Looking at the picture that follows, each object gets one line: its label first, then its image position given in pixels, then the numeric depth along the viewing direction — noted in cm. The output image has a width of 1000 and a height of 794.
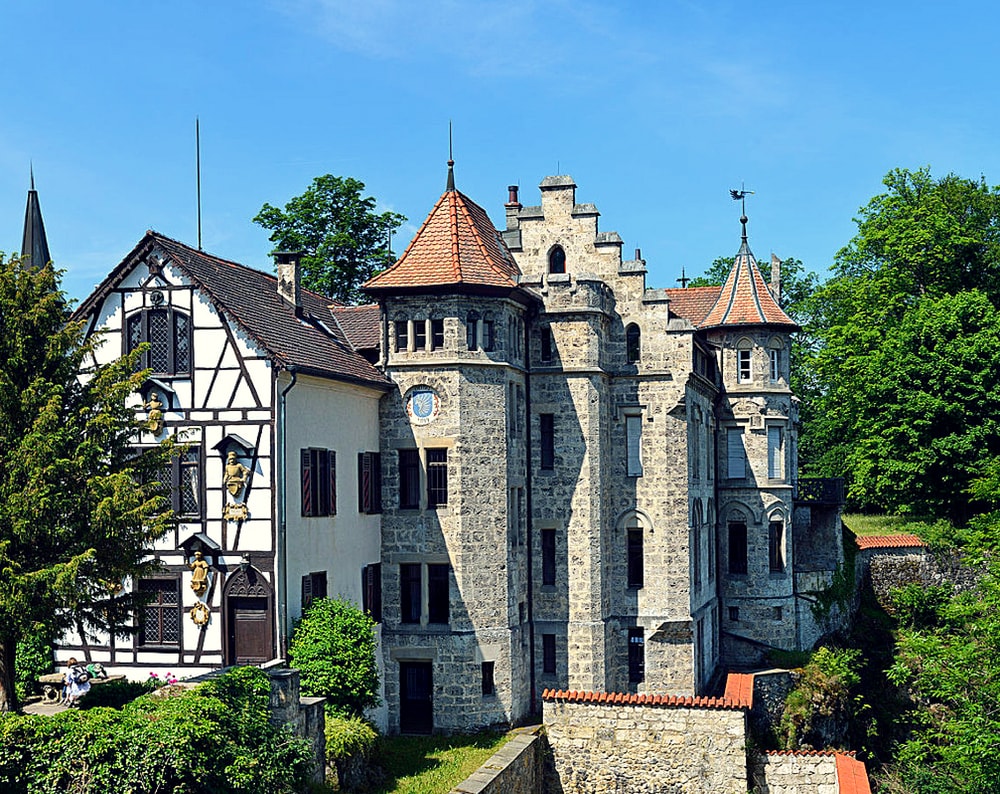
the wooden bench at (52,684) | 2447
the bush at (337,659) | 2477
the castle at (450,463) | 2534
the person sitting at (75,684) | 2268
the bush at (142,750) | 1753
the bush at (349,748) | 2311
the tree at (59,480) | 1922
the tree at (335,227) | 5112
